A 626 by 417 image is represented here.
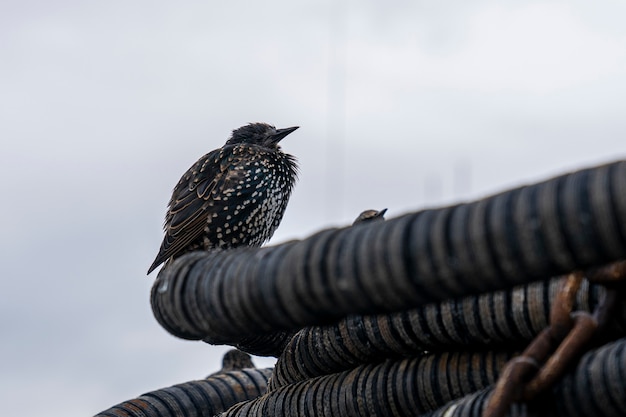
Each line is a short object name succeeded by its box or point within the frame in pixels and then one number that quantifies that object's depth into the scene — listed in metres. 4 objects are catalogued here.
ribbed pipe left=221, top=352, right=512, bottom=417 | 6.50
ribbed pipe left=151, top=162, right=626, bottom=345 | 4.52
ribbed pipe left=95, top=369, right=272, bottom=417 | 9.40
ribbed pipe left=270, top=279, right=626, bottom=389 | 6.01
